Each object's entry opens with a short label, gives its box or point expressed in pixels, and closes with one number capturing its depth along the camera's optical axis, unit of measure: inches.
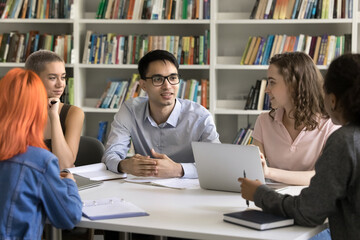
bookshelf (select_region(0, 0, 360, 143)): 162.2
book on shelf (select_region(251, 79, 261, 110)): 163.0
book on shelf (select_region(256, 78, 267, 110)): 161.8
